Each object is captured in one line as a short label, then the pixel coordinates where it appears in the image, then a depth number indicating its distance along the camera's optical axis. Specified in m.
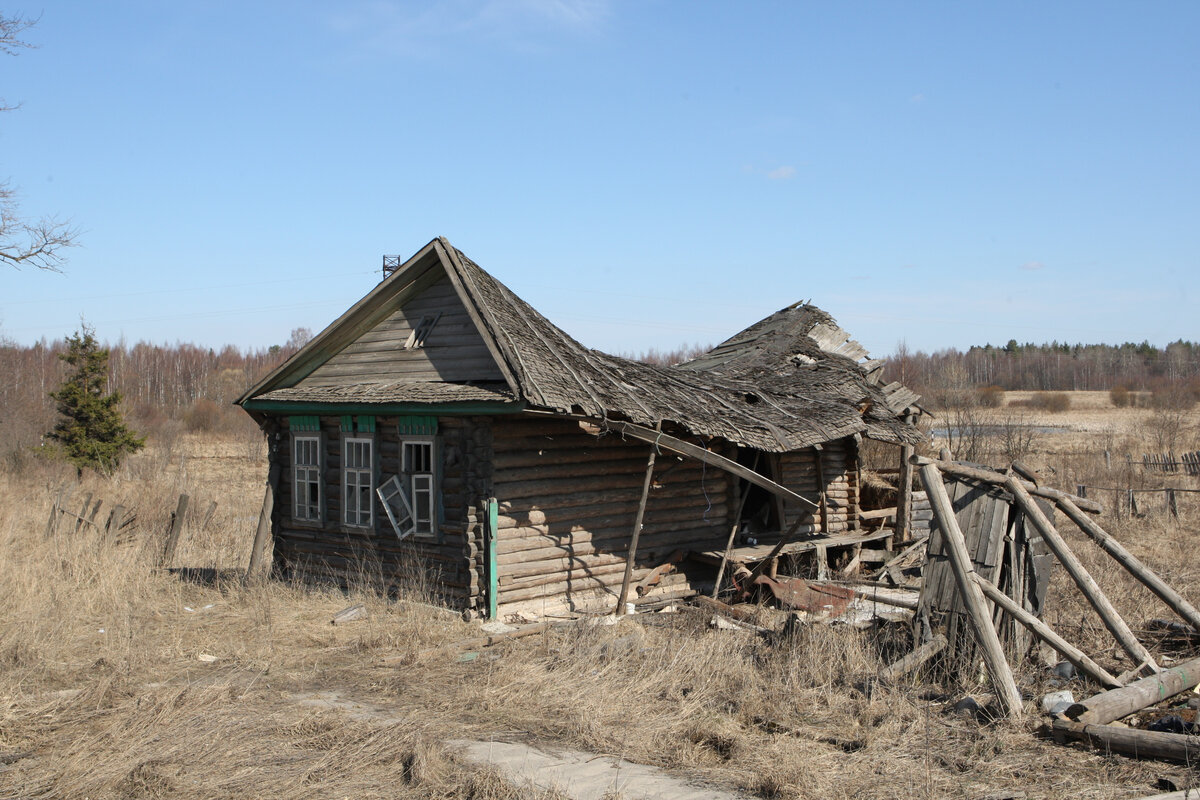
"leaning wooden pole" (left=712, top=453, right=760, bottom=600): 12.27
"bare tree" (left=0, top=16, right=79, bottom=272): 19.27
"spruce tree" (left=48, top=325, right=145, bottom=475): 26.30
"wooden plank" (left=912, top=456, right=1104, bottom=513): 7.78
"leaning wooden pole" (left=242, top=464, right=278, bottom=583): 13.69
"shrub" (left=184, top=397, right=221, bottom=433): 50.69
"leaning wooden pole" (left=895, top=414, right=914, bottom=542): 16.61
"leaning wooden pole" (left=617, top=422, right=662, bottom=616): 10.99
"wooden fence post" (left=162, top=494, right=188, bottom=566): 16.23
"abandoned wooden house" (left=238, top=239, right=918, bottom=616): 11.33
